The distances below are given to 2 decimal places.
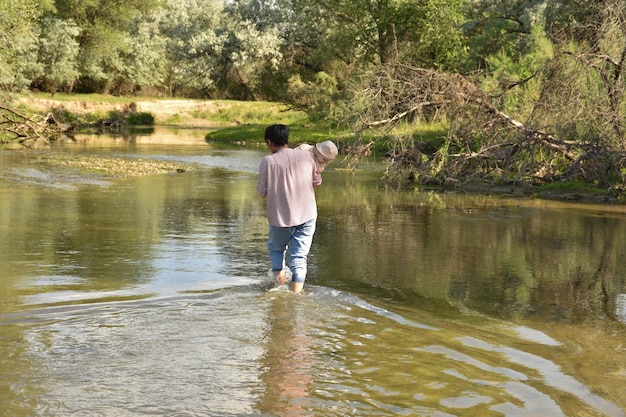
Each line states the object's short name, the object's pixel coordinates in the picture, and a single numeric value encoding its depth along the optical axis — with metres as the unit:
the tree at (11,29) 30.19
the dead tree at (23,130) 34.28
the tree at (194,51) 61.75
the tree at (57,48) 51.12
